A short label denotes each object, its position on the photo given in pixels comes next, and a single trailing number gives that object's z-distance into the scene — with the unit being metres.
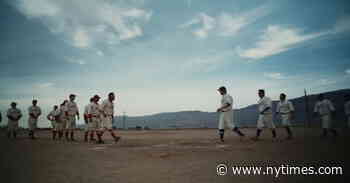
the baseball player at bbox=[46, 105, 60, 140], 14.20
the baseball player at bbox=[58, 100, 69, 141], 13.69
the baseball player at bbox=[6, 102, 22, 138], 14.47
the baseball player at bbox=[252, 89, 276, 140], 10.80
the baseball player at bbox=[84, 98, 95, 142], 11.88
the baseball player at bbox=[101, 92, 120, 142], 10.91
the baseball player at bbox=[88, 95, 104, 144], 11.55
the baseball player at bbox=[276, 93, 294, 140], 11.44
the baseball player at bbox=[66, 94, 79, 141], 13.16
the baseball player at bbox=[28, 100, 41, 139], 14.34
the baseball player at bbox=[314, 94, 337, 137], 11.94
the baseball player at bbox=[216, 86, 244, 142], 10.22
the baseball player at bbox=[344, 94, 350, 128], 11.75
